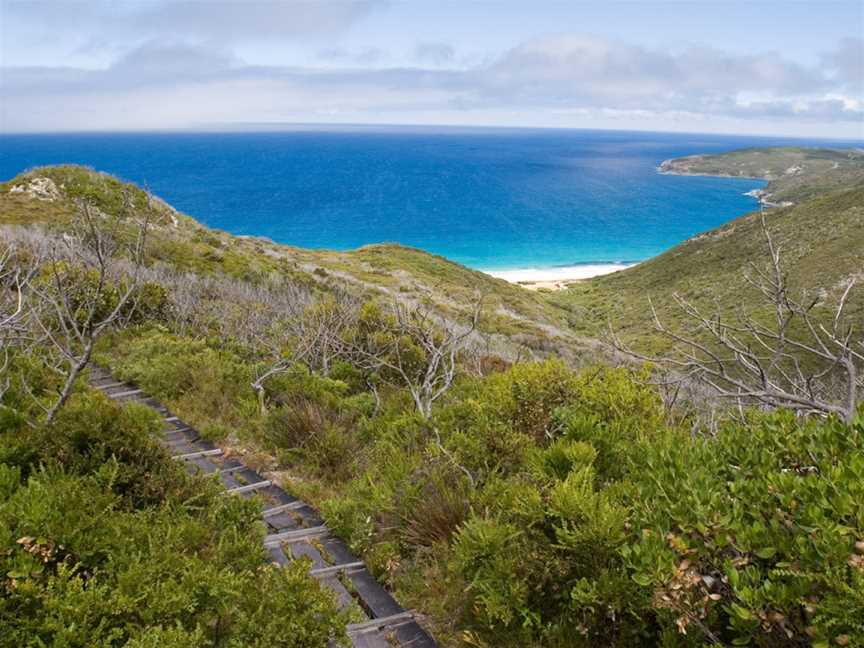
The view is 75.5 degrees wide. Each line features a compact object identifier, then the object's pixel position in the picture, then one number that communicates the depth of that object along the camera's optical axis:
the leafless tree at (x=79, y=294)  4.62
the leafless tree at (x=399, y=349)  10.10
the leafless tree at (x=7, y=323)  4.79
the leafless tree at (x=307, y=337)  9.75
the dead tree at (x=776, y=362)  3.93
